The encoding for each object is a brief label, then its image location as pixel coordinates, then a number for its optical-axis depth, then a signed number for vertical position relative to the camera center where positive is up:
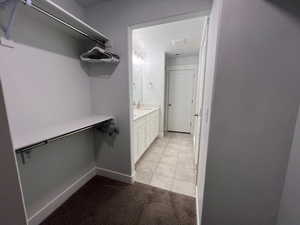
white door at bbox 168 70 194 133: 4.11 -0.26
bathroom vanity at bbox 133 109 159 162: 2.25 -0.83
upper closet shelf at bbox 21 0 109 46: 1.01 +0.70
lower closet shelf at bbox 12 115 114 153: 0.92 -0.38
